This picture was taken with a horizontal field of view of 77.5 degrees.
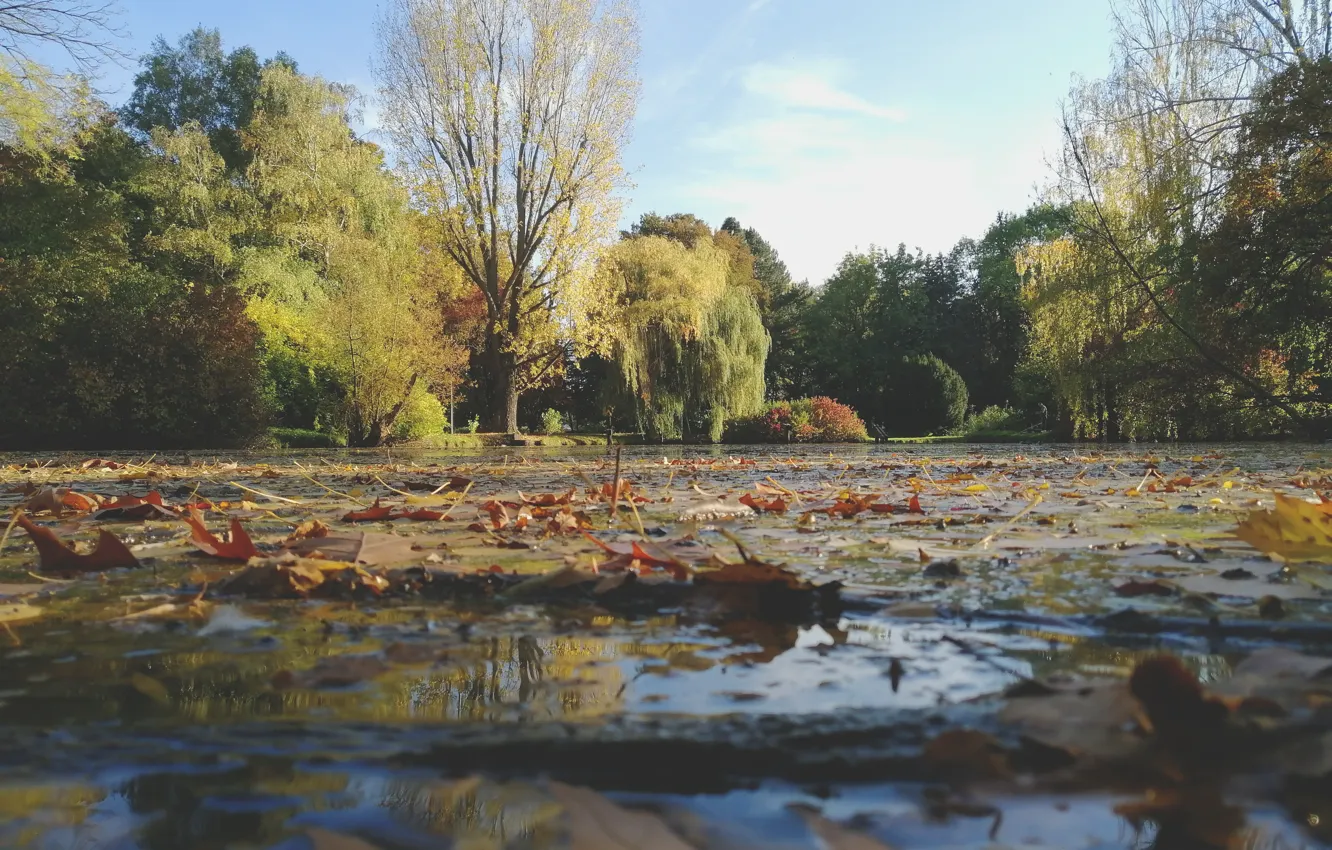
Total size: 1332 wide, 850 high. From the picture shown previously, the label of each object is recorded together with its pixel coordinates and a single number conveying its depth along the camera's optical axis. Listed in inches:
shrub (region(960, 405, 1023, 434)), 1187.9
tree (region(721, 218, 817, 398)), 1638.8
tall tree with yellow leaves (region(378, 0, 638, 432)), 746.8
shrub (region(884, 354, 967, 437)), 1275.8
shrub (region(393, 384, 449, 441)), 871.7
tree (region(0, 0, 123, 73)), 472.4
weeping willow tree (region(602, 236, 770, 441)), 904.9
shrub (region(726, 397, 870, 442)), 942.4
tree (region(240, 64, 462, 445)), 815.1
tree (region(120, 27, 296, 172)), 1200.8
